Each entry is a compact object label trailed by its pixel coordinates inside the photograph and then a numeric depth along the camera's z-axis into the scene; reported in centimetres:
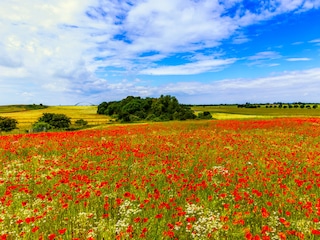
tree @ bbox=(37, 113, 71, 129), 7760
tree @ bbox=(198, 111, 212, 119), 9034
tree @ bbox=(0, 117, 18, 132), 7621
